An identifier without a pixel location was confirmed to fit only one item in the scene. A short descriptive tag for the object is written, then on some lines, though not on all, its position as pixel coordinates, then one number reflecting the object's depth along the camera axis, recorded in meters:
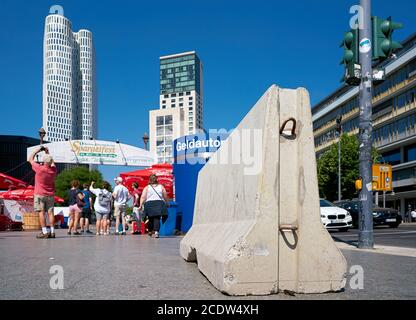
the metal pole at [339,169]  48.00
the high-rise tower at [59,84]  181.88
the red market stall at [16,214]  23.39
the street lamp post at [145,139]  39.16
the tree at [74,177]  80.64
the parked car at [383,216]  26.06
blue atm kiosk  15.02
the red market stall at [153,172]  20.52
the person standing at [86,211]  16.42
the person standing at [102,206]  15.46
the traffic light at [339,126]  43.76
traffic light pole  9.79
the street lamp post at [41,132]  31.25
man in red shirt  11.04
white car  19.33
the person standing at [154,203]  12.89
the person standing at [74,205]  15.32
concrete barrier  3.50
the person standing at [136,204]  17.32
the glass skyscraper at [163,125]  175.56
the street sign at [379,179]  10.74
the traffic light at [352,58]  9.94
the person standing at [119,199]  16.11
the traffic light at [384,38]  9.62
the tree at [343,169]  53.94
